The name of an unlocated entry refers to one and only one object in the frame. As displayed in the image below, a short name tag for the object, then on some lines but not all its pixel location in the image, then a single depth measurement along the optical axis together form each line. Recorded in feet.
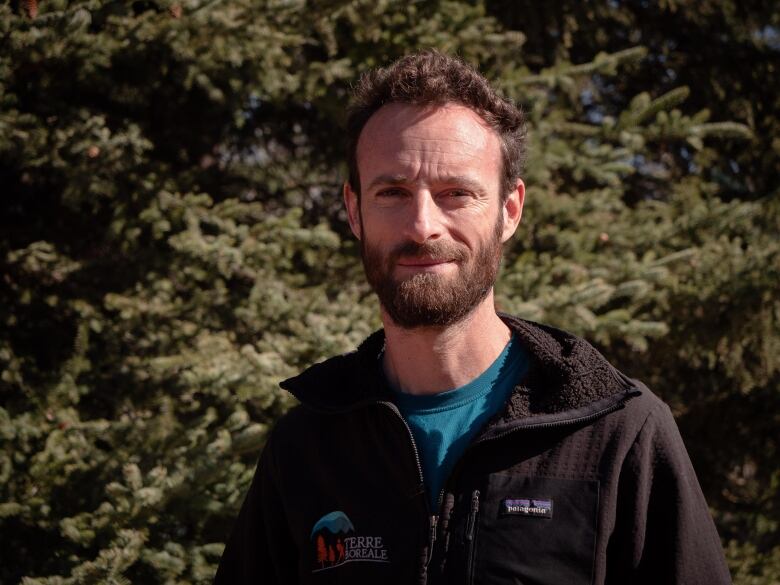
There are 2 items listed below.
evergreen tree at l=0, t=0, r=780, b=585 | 6.96
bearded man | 5.35
